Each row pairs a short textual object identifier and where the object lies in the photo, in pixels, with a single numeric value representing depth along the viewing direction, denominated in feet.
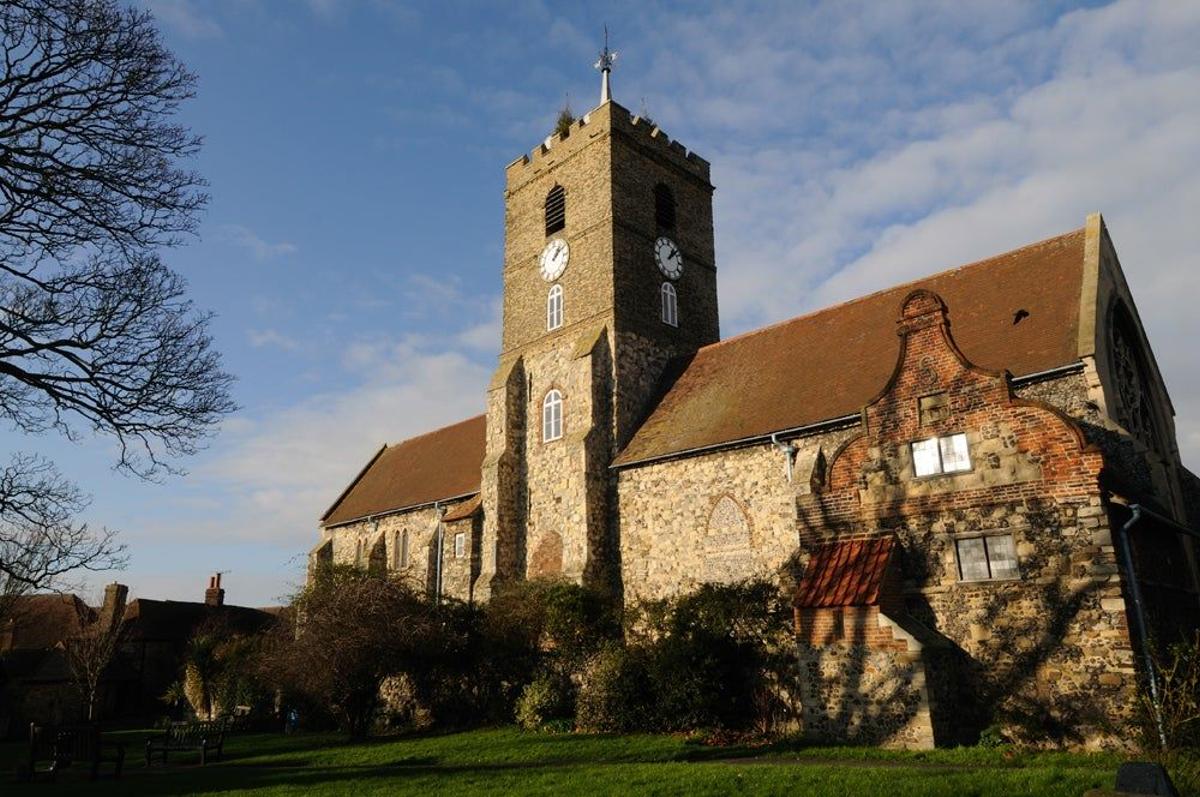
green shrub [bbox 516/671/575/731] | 62.59
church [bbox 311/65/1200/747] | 43.04
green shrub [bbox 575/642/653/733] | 55.77
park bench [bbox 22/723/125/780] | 50.11
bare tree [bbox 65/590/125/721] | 114.11
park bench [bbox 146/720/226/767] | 58.85
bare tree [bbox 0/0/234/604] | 28.68
